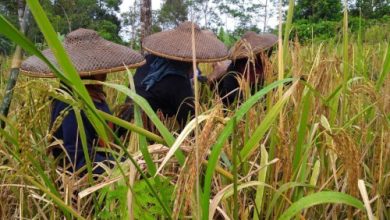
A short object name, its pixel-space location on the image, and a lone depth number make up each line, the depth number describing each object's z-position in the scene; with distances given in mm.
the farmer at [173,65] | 1925
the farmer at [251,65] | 2311
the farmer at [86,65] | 1319
